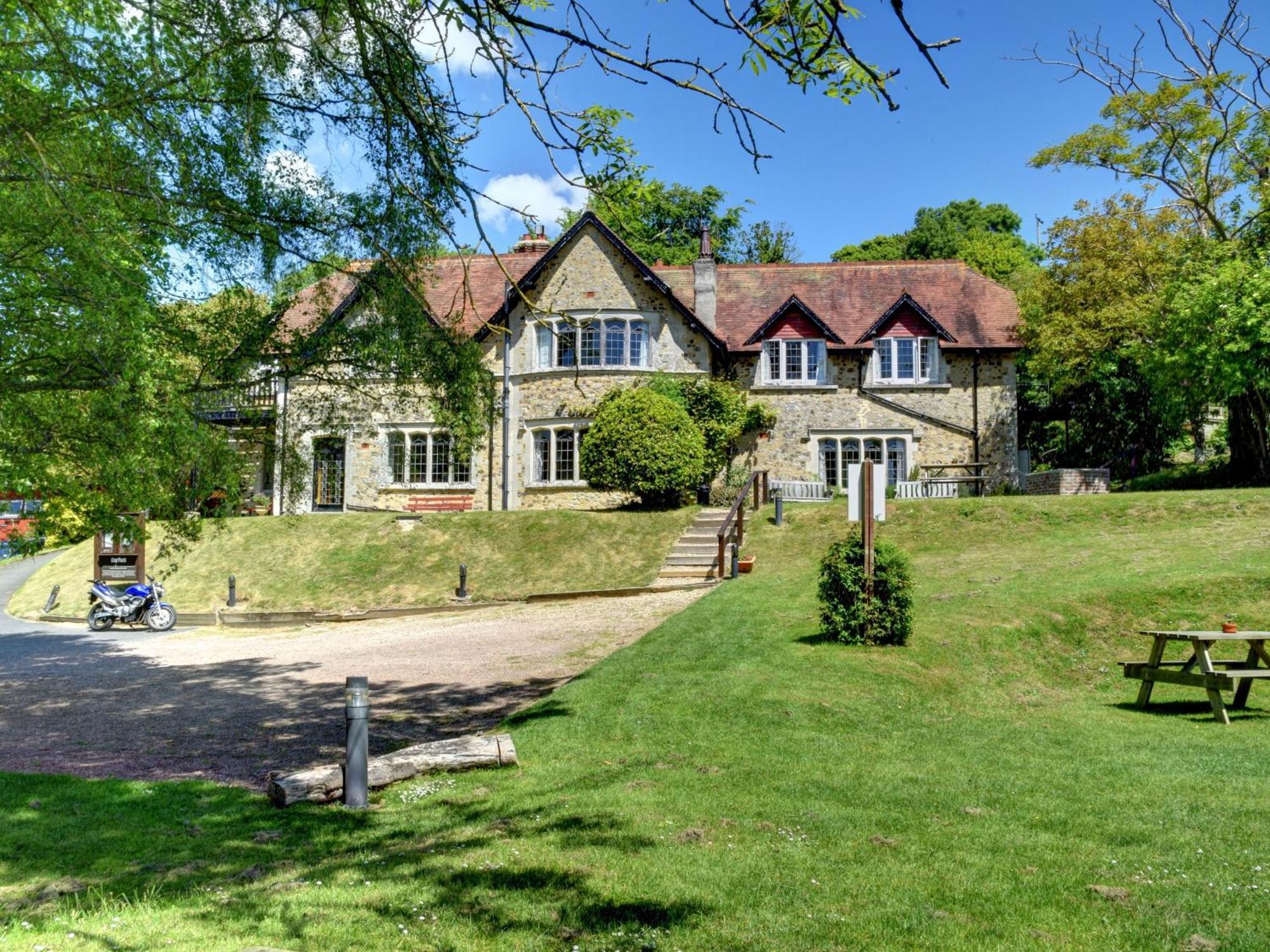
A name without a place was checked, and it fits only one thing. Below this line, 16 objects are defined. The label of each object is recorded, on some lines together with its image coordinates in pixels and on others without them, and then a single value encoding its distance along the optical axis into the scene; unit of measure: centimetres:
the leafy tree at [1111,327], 3036
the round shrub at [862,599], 1352
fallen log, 755
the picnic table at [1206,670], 1066
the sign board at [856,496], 1377
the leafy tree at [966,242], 5675
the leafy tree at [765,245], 5688
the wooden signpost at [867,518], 1362
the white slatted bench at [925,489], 2952
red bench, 3203
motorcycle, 2192
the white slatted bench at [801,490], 2964
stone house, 3130
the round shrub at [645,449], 2736
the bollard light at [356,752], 748
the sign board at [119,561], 2377
